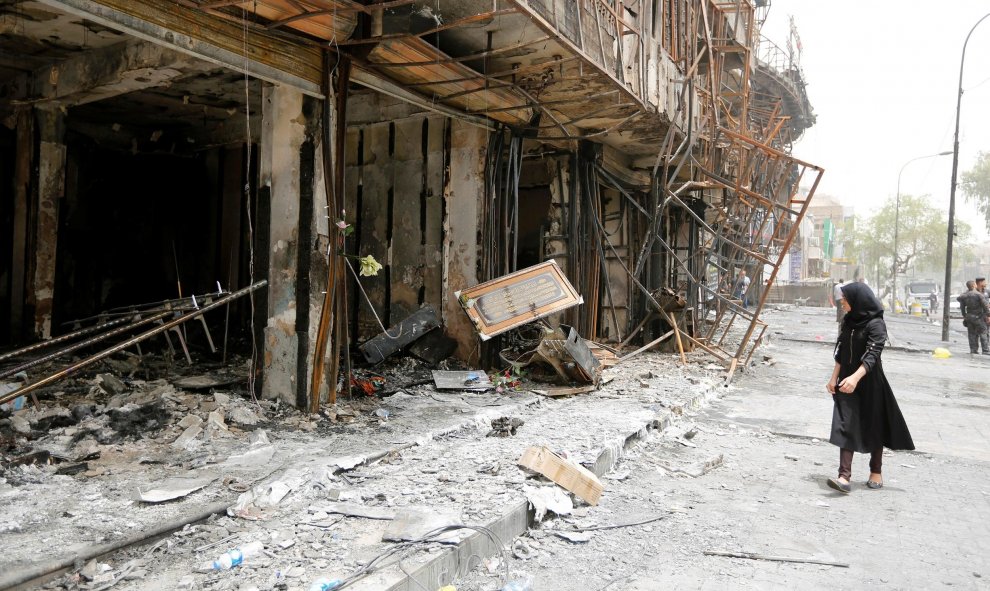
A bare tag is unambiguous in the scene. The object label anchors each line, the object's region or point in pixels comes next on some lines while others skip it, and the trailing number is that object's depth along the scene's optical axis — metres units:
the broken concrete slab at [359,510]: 3.53
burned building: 5.73
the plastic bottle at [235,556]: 2.84
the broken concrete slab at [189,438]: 4.59
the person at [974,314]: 14.42
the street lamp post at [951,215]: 17.58
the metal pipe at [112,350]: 3.87
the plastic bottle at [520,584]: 3.07
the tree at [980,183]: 49.63
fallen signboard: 7.68
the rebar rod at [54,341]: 4.34
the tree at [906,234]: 50.19
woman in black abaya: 4.88
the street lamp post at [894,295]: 33.62
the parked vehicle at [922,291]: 34.12
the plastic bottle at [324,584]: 2.67
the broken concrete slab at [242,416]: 5.25
